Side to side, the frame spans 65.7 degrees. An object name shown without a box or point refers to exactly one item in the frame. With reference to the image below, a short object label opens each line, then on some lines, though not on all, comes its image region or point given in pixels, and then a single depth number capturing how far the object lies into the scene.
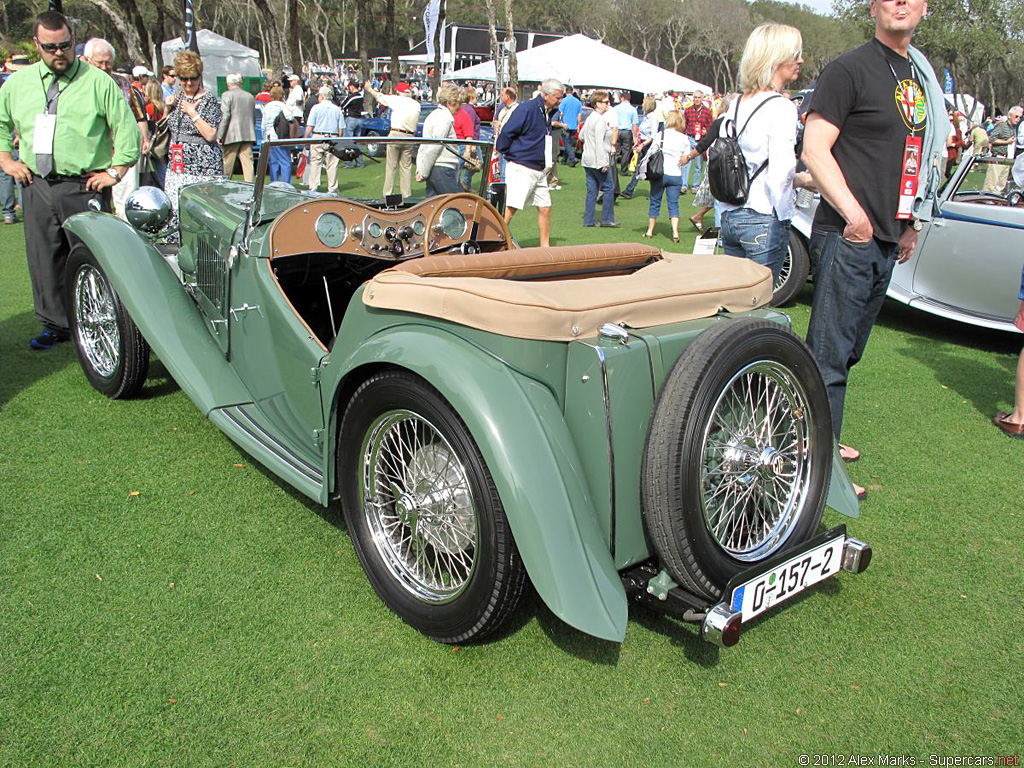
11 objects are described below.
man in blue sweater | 8.48
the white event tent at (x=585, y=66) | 26.25
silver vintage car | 5.84
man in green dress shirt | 5.00
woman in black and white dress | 7.35
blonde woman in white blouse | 4.25
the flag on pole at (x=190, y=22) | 13.62
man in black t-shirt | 3.22
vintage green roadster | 2.30
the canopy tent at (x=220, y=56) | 29.98
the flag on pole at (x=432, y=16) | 22.39
